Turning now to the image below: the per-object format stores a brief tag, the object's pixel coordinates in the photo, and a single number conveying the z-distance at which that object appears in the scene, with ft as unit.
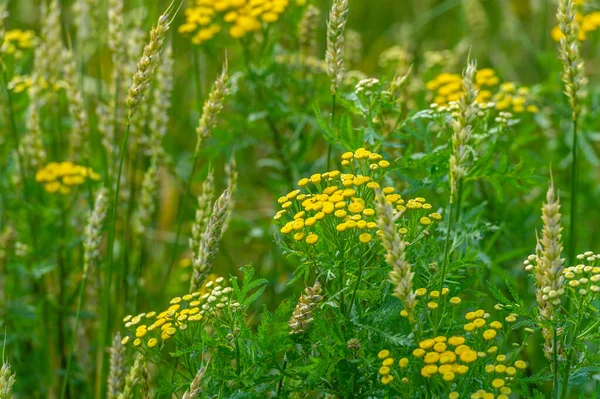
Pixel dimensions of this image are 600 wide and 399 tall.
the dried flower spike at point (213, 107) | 16.16
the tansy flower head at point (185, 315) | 12.80
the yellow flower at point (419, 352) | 11.42
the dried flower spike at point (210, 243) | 14.43
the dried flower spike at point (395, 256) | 10.59
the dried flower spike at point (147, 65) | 14.28
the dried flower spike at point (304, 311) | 12.64
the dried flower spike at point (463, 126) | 12.30
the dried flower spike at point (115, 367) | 15.44
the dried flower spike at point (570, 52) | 14.84
